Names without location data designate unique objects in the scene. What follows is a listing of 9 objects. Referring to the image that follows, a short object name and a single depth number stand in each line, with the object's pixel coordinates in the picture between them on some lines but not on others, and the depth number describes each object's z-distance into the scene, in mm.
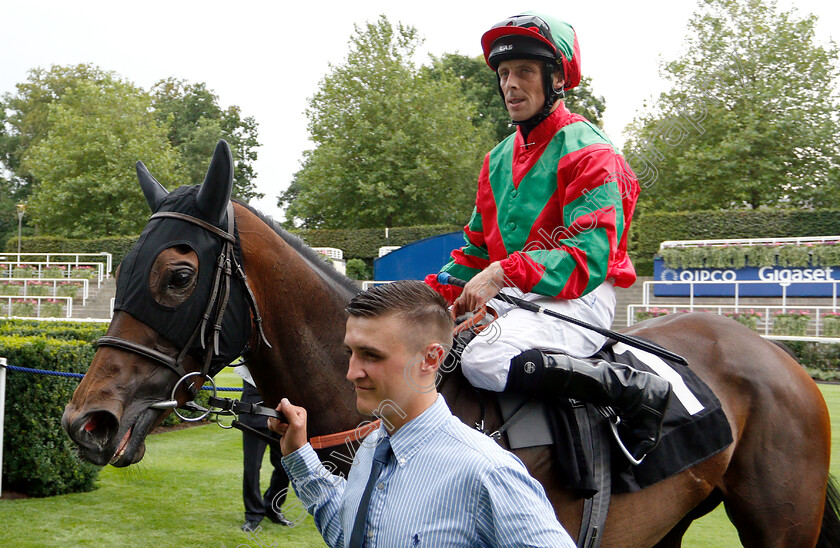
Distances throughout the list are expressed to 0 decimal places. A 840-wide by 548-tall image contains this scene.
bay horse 1841
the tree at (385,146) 24656
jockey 2021
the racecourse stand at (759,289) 14445
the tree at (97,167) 26922
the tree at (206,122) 37719
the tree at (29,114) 38875
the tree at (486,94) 29109
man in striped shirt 1047
